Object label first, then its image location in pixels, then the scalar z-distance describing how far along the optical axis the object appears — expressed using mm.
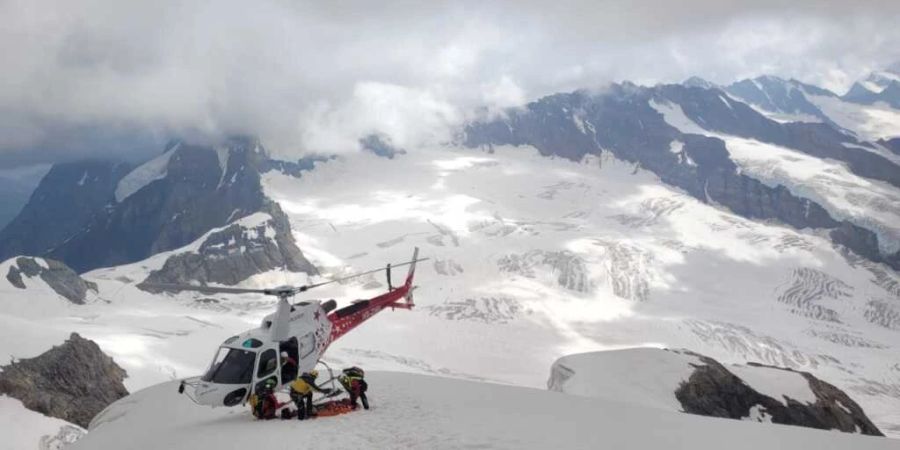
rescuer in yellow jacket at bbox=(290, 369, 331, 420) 17109
